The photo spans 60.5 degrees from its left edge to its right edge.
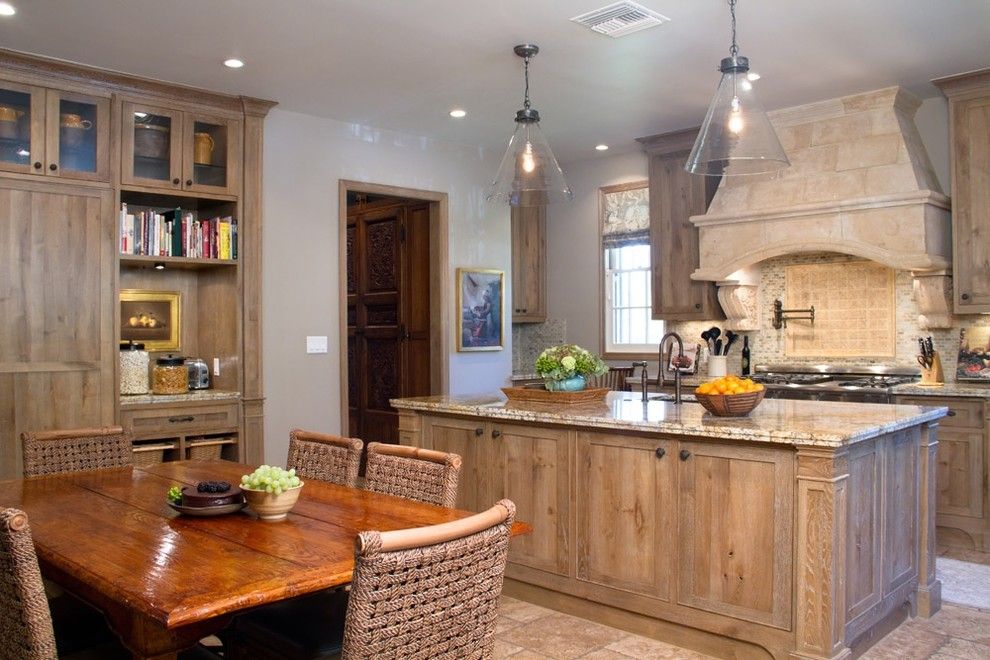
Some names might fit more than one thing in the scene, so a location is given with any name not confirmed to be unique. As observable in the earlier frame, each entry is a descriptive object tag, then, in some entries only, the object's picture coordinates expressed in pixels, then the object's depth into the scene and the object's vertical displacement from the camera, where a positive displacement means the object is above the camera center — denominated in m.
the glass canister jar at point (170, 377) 5.12 -0.26
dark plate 2.38 -0.50
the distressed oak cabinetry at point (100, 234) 4.50 +0.56
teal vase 4.07 -0.26
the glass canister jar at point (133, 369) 5.01 -0.21
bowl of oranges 3.40 -0.27
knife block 5.25 -0.28
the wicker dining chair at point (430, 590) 1.54 -0.49
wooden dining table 1.73 -0.52
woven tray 4.04 -0.31
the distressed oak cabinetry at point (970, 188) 5.02 +0.84
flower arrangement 4.05 -0.16
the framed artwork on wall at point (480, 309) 6.61 +0.18
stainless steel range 5.12 -0.34
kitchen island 2.97 -0.74
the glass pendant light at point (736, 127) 3.30 +0.79
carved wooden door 6.77 +0.17
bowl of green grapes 2.33 -0.44
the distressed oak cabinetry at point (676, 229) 6.29 +0.76
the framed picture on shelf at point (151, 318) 5.29 +0.10
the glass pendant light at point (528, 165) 4.10 +0.80
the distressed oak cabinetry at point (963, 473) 4.78 -0.83
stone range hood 5.10 +0.82
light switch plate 5.73 -0.08
